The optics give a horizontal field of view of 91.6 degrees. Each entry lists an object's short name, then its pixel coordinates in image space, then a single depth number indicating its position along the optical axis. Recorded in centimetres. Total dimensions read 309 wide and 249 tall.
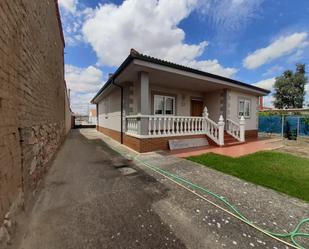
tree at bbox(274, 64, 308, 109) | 2259
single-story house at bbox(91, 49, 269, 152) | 633
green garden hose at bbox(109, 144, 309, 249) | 193
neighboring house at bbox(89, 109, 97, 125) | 4538
